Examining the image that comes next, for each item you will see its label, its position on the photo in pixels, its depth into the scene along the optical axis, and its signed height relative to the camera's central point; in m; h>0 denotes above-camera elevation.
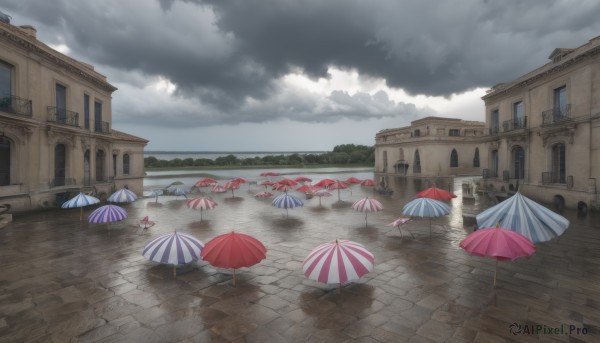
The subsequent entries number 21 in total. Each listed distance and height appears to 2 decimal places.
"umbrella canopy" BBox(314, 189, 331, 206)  19.38 -1.53
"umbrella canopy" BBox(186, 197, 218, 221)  14.08 -1.60
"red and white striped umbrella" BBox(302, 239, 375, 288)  5.85 -1.86
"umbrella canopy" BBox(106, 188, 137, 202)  15.61 -1.38
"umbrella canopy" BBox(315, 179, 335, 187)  21.75 -0.98
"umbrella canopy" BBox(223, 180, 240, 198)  23.75 -1.20
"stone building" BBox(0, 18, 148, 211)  15.25 +2.75
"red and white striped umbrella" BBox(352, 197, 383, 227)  12.35 -1.51
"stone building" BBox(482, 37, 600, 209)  16.36 +2.48
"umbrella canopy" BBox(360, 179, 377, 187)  24.31 -1.11
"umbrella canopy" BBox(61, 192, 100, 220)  13.71 -1.42
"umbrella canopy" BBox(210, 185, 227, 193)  25.75 -1.55
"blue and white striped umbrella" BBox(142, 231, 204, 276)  7.05 -1.89
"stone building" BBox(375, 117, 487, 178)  43.22 +3.09
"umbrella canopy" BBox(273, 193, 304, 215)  14.32 -1.55
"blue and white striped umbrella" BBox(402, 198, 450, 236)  10.34 -1.37
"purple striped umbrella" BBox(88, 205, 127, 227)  11.05 -1.65
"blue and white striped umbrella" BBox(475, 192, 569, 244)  7.34 -1.30
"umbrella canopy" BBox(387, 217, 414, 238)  10.69 -1.87
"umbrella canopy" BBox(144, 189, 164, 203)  22.01 -1.73
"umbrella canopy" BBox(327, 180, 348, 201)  20.05 -1.07
